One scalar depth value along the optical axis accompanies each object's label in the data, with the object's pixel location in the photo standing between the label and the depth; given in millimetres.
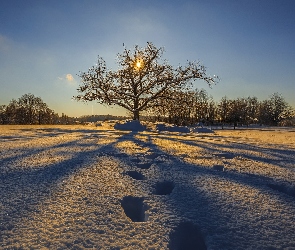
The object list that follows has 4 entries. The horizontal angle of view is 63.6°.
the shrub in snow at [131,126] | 8672
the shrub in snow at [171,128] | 9445
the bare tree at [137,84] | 11430
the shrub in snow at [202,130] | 10316
